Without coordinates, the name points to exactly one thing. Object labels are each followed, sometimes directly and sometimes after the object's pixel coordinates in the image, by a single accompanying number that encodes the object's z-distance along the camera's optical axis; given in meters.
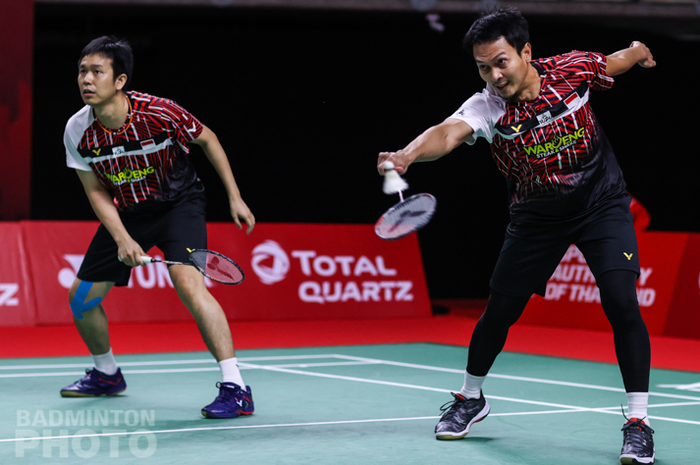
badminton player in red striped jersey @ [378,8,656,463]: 6.56
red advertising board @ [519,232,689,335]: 15.21
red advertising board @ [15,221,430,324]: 15.84
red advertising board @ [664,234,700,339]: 14.85
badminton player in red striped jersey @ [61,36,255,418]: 8.20
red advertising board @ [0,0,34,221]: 18.28
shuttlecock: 5.58
